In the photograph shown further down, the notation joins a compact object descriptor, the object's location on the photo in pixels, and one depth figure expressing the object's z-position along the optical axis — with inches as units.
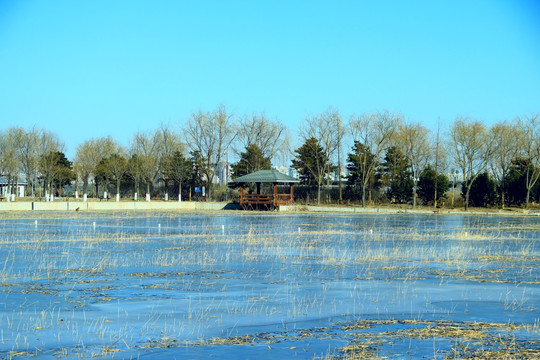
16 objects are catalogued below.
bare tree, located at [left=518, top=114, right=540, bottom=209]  2891.2
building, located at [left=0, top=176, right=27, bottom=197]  4183.3
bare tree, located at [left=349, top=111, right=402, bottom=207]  3193.9
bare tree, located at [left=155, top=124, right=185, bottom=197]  3659.0
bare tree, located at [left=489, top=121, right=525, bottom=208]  3412.9
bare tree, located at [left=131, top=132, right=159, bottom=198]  3754.9
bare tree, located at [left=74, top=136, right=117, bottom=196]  4045.3
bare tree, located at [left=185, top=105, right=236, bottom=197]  3683.6
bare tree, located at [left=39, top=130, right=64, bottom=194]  3533.5
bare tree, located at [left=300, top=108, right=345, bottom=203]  3454.7
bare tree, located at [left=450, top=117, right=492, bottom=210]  3117.6
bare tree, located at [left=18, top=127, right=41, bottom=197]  3700.8
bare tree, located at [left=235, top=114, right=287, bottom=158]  4042.8
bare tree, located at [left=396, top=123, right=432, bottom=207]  3269.4
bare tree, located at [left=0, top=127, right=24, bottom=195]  3491.6
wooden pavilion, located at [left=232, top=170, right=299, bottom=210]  2694.4
